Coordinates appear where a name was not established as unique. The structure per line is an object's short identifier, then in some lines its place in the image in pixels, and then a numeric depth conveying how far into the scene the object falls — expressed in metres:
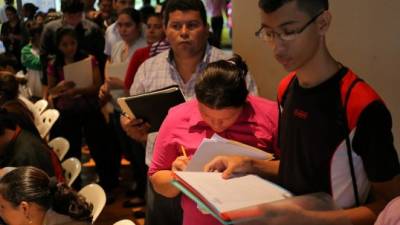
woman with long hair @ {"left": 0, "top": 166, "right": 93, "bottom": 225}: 2.28
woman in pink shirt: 1.48
